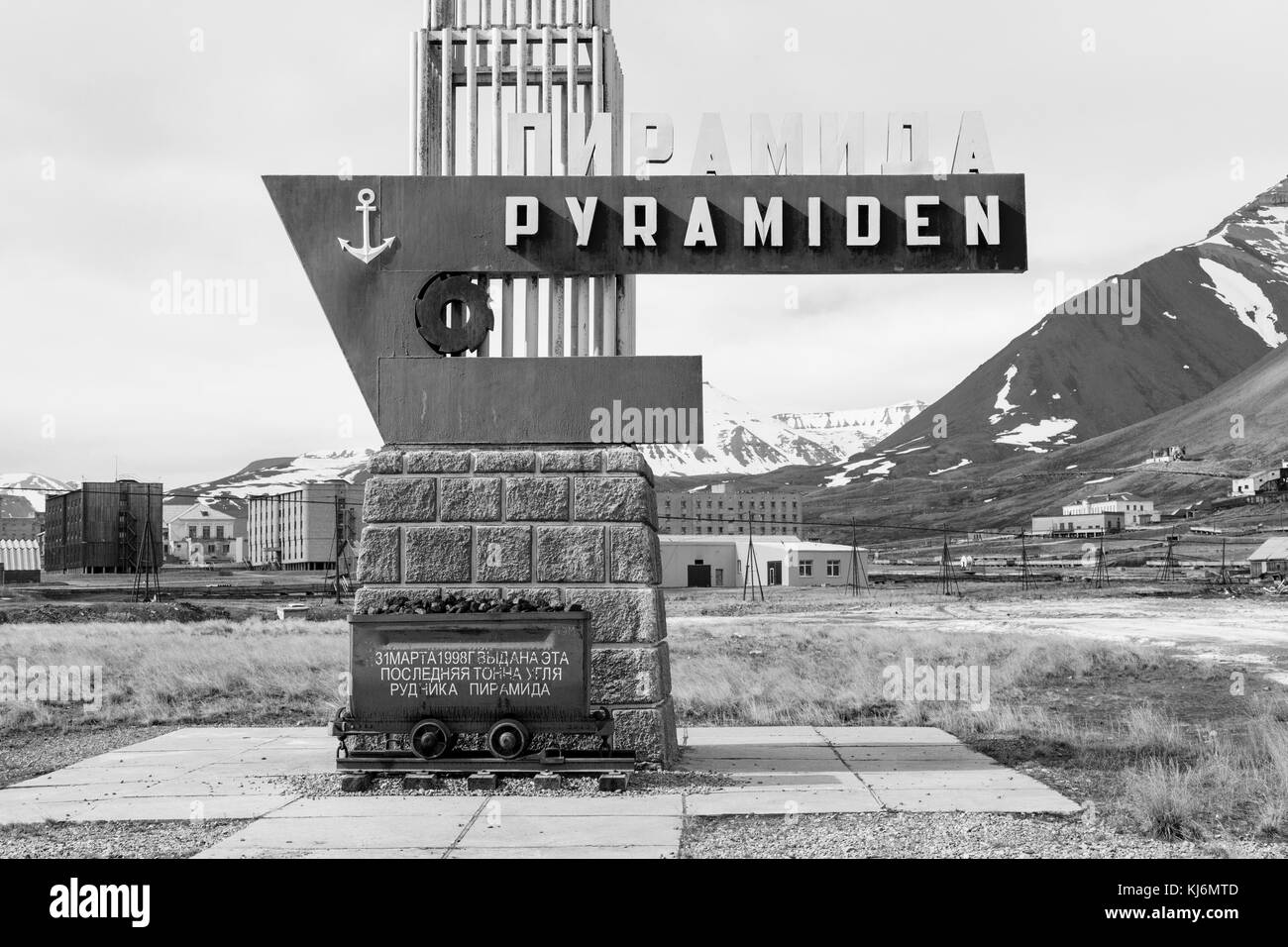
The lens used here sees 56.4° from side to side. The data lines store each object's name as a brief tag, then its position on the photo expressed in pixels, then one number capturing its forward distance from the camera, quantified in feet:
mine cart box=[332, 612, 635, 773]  30.55
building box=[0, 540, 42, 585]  501.97
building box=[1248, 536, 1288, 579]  306.55
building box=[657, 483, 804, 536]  621.31
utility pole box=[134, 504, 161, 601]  217.36
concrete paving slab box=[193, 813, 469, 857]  25.08
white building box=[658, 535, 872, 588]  327.26
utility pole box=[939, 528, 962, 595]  264.72
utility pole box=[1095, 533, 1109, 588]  292.43
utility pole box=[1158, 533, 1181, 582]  324.56
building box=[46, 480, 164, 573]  365.61
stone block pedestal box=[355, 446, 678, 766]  33.32
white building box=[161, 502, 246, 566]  621.31
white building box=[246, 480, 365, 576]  462.60
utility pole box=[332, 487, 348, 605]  205.81
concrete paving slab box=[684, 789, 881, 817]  28.37
